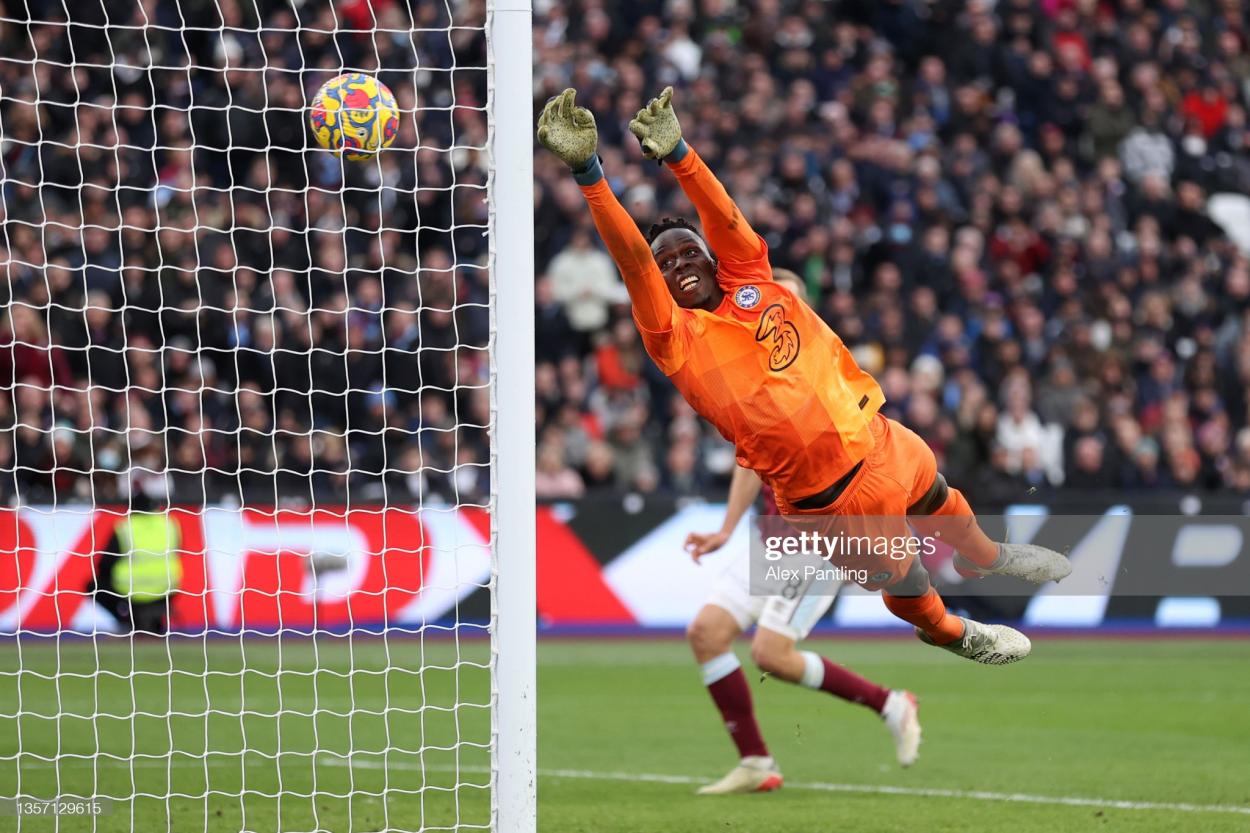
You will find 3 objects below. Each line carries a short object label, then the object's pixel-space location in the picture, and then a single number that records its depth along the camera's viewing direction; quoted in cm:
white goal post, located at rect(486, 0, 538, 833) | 1293
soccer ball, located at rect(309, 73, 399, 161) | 1422
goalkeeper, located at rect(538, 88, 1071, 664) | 1387
